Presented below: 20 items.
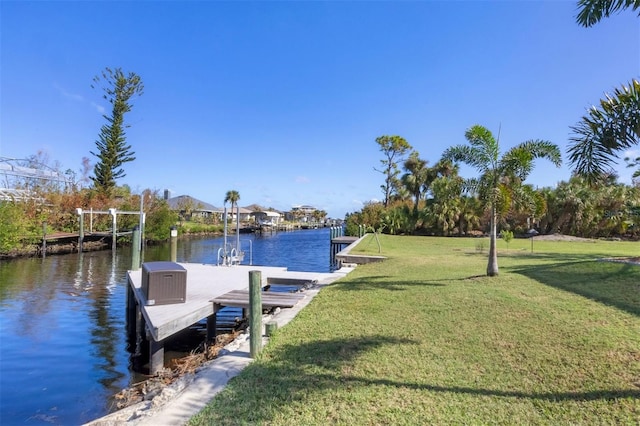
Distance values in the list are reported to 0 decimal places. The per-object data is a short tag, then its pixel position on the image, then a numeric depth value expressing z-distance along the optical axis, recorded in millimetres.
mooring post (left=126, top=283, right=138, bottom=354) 8101
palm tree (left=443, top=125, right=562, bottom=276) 8445
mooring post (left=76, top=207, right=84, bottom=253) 23756
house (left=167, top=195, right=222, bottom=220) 61694
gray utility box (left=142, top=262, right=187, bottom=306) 6609
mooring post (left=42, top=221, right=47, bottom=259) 21009
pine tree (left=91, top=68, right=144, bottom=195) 32719
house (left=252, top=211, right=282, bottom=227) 72562
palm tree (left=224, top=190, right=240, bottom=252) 64812
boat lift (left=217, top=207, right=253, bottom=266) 12175
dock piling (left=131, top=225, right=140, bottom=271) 11203
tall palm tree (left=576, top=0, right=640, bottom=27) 5299
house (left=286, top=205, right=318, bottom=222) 100250
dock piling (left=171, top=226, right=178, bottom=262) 13262
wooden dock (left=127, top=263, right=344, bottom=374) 6078
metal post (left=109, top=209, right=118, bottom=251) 24673
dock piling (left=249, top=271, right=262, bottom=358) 4500
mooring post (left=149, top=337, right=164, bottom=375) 6109
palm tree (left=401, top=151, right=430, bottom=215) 37031
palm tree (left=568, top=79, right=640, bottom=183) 4199
